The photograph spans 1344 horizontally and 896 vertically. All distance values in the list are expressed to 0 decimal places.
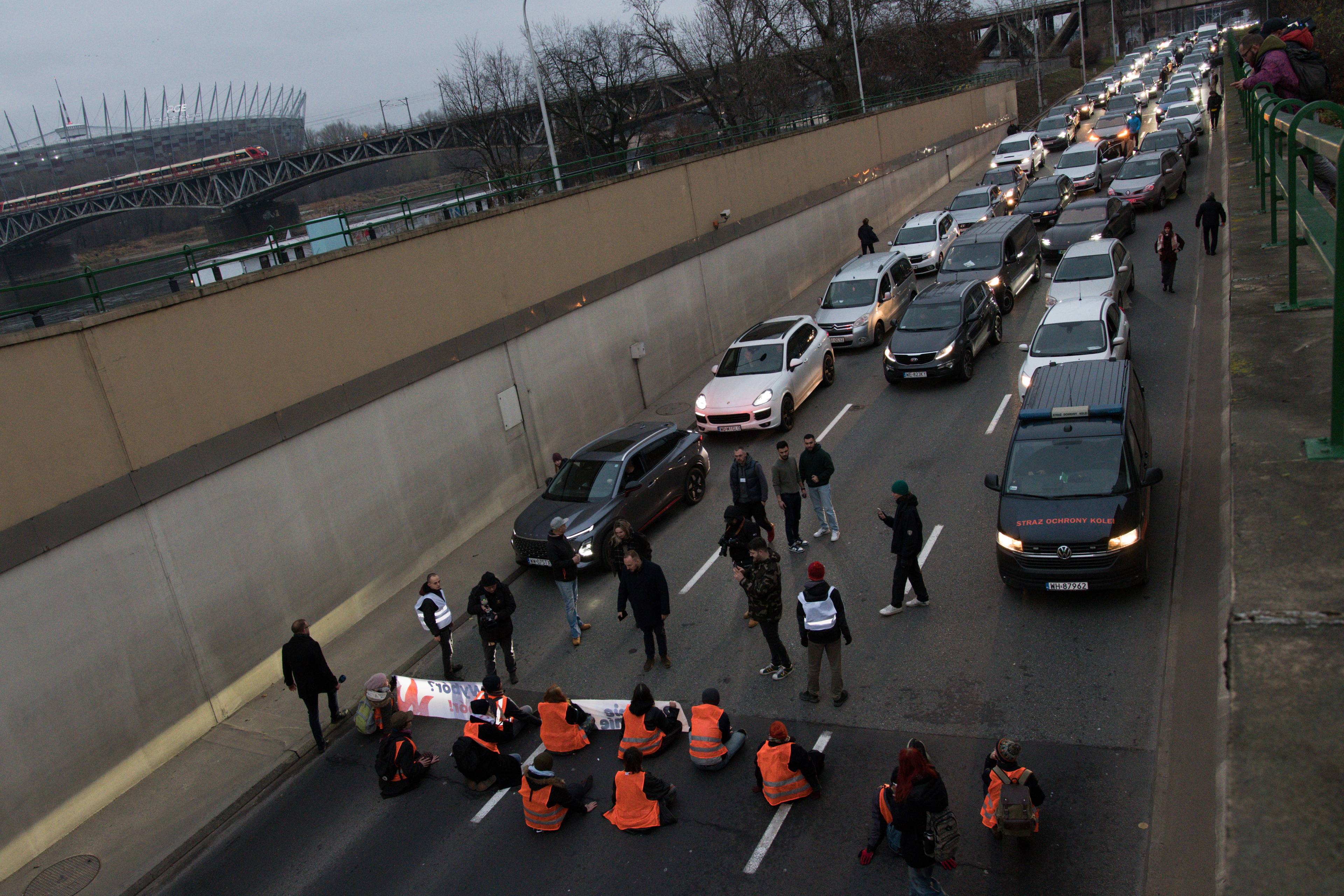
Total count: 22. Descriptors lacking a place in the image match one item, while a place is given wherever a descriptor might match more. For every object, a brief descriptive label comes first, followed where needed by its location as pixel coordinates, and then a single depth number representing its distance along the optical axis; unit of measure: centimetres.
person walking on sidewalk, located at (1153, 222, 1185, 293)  1975
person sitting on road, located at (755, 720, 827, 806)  781
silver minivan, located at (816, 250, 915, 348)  2216
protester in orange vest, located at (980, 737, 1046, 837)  680
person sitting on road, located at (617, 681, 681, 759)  889
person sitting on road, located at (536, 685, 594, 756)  932
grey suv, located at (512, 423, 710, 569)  1374
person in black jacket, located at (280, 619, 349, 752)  1041
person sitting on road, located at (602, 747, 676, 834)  796
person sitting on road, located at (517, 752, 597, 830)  814
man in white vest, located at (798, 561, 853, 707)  885
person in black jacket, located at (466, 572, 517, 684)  1091
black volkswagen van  978
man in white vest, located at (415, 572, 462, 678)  1137
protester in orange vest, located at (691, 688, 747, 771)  852
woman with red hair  626
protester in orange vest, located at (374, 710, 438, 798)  934
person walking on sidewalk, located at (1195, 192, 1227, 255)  2078
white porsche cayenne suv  1762
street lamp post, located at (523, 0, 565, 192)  2092
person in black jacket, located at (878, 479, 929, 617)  1016
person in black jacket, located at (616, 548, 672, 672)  1040
